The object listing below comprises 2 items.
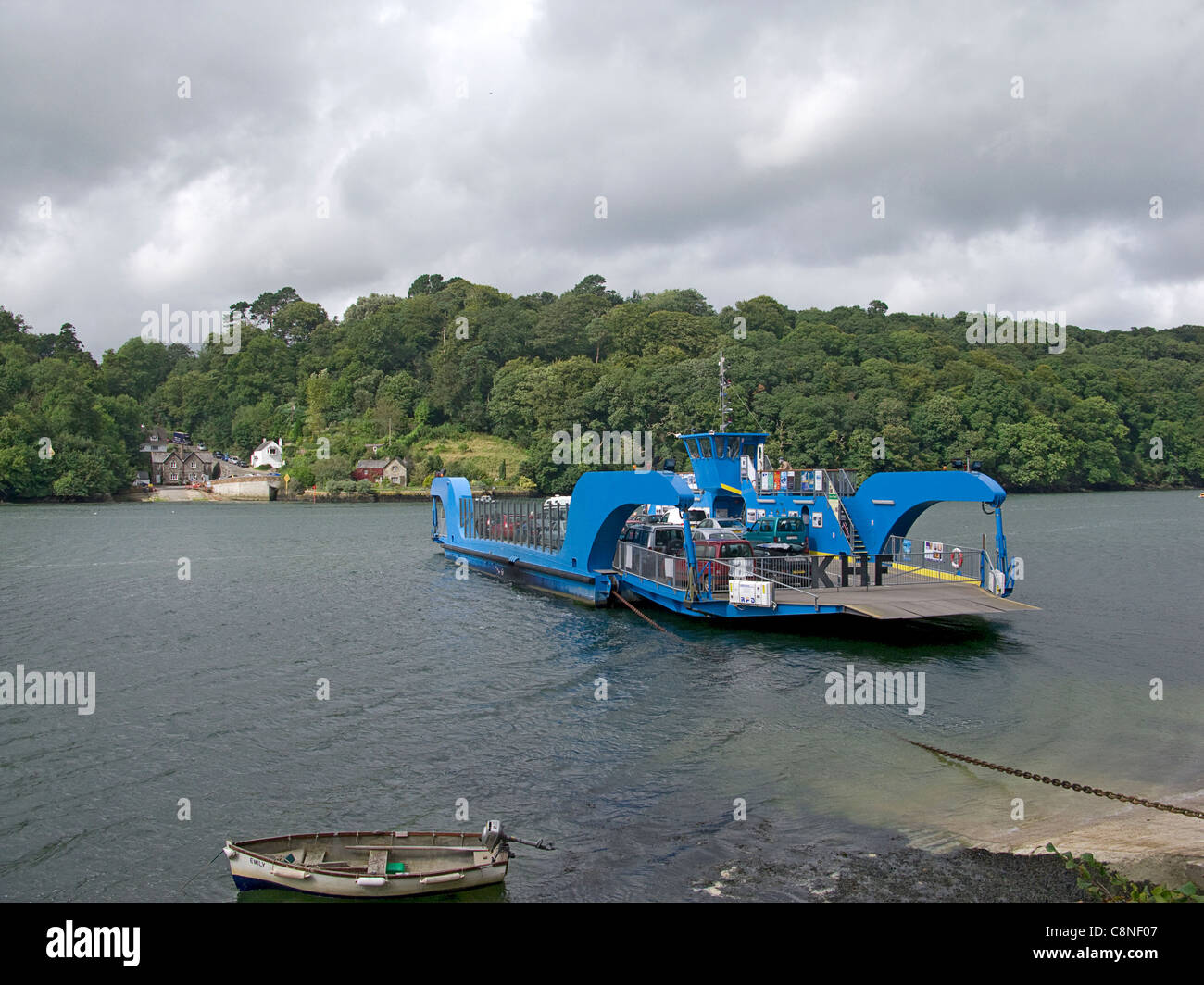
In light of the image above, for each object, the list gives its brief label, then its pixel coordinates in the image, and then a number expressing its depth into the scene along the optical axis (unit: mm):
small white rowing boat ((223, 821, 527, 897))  9812
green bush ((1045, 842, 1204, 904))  9309
